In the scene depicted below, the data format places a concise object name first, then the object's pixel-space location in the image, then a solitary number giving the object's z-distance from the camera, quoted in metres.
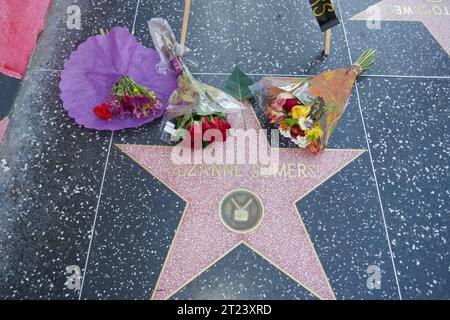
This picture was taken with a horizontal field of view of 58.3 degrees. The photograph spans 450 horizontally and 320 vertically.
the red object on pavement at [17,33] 2.03
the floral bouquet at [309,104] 1.81
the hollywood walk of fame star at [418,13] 2.26
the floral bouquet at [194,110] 1.81
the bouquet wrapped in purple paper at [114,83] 1.88
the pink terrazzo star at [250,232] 1.62
